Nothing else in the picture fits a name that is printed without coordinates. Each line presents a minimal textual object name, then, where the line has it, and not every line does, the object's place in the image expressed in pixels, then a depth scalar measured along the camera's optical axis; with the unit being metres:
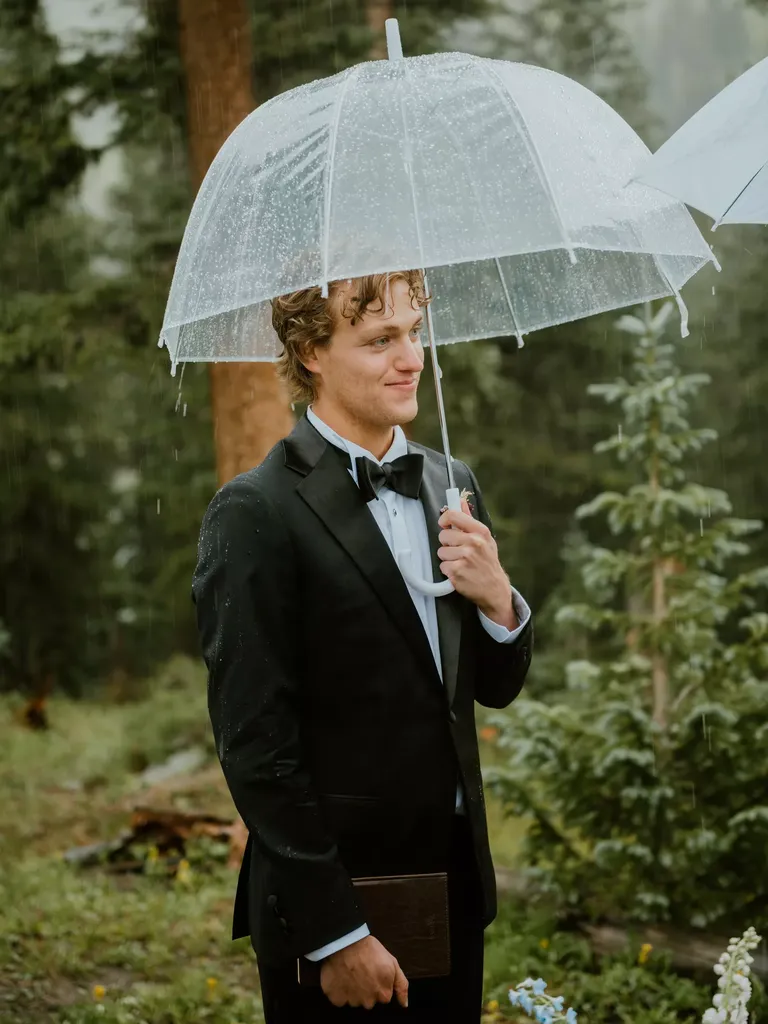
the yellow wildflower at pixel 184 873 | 7.40
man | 2.41
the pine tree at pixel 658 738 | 5.93
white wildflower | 2.82
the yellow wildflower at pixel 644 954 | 5.75
